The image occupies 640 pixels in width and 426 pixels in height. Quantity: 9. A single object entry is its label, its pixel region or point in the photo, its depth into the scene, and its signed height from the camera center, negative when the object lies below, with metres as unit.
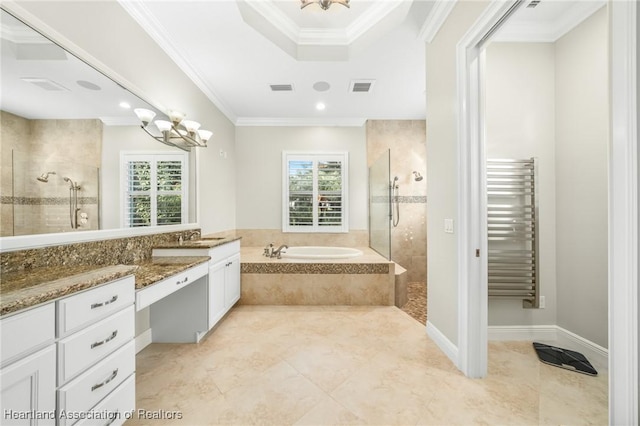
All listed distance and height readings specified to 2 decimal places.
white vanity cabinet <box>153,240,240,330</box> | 2.41 -0.65
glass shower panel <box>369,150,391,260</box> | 3.68 +0.08
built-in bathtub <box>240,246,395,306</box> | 3.31 -0.91
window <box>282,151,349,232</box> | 4.78 +0.37
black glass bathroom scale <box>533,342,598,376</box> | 1.93 -1.17
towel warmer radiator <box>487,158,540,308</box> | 2.40 -0.17
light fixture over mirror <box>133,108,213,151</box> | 2.26 +0.84
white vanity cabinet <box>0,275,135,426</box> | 0.88 -0.59
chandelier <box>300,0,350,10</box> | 1.90 +1.54
